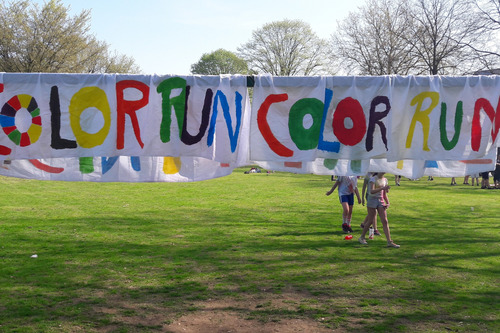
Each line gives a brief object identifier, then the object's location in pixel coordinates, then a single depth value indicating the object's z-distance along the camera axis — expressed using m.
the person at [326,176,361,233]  14.10
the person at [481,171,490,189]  29.65
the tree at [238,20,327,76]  62.69
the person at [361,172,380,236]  13.43
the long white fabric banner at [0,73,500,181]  5.93
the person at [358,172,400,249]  12.04
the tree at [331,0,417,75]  43.03
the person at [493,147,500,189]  29.51
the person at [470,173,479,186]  31.97
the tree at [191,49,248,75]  71.25
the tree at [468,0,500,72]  29.00
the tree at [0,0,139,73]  39.75
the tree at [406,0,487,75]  37.75
